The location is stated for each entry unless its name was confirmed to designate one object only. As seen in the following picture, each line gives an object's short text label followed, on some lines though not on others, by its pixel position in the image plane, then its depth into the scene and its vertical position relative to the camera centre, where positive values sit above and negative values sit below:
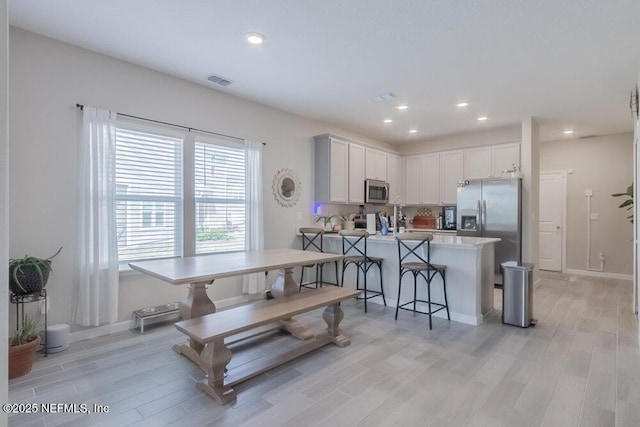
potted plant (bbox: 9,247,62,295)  2.47 -0.47
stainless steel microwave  5.86 +0.42
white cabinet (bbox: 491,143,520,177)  5.50 +0.98
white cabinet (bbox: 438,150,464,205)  6.14 +0.75
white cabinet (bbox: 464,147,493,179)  5.80 +0.93
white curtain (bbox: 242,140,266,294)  4.32 +0.04
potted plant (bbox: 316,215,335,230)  5.36 -0.11
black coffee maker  6.12 -0.07
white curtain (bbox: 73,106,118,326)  3.02 -0.10
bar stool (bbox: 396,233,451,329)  3.47 -0.56
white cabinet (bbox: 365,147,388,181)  5.92 +0.93
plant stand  2.54 -0.69
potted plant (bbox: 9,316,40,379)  2.35 -0.99
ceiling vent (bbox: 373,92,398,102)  4.14 +1.51
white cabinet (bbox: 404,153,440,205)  6.44 +0.70
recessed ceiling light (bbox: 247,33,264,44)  2.75 +1.50
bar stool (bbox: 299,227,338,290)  4.65 -0.46
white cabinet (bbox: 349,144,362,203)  5.55 +0.71
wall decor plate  4.76 +0.40
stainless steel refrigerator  5.13 +0.02
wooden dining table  2.36 -0.43
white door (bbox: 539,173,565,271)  6.53 -0.12
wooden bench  2.15 -0.78
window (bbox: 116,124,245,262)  3.37 +0.22
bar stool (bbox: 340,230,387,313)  4.06 -0.56
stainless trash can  3.41 -0.85
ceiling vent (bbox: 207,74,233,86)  3.66 +1.53
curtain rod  3.04 +1.00
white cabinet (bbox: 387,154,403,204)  6.46 +0.78
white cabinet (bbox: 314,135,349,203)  5.16 +0.71
